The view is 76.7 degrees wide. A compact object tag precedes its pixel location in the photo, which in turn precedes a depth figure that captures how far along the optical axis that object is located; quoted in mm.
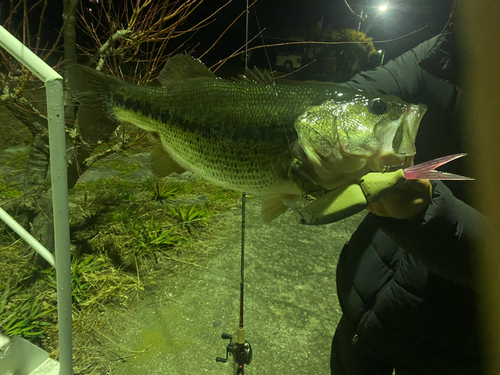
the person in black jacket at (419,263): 731
